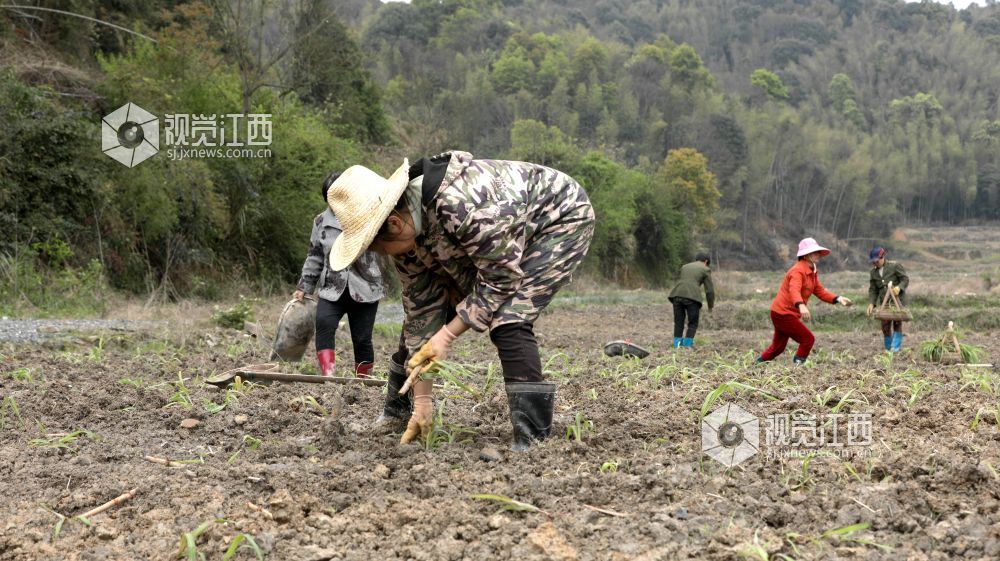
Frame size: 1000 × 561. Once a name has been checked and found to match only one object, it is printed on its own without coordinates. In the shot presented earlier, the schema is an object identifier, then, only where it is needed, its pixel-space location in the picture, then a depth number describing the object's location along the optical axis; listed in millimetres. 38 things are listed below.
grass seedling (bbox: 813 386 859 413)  4454
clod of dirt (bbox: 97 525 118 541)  3122
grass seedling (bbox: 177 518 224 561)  2853
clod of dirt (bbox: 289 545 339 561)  2863
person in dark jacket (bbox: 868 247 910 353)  11922
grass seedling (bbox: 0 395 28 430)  4934
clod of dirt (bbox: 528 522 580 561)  2779
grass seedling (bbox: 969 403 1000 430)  4168
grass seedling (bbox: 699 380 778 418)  4236
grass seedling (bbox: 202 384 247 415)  5188
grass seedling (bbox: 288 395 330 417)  5071
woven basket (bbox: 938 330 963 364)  8204
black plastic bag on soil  9438
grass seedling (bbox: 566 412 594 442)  4070
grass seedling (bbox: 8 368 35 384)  6246
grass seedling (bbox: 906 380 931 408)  4730
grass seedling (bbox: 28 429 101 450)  4422
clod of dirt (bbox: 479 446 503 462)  3951
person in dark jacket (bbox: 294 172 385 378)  6727
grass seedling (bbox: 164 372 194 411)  5328
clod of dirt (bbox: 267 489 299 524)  3239
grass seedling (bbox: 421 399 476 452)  4238
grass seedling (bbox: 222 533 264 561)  2842
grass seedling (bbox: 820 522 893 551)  2801
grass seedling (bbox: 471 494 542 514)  3198
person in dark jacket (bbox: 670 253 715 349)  12352
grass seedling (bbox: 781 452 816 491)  3412
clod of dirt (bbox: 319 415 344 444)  4344
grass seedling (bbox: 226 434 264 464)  4422
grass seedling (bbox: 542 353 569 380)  6362
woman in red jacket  8320
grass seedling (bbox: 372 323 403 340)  12303
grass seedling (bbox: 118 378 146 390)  6082
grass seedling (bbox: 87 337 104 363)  7630
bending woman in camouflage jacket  3719
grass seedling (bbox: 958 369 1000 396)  5297
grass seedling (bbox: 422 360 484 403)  4098
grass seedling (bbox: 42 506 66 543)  3117
